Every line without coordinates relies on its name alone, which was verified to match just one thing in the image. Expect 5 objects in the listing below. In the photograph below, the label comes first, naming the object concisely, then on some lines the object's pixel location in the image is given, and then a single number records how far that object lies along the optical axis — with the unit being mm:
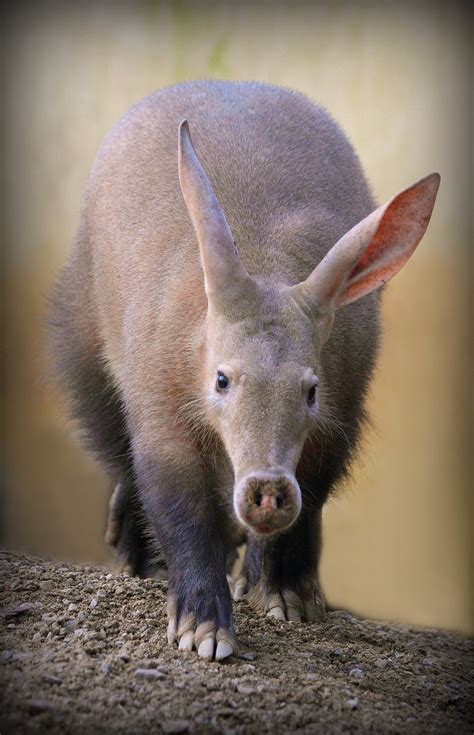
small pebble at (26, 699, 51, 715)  9148
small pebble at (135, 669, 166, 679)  10234
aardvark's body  11094
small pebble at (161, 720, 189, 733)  9273
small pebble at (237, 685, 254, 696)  10187
